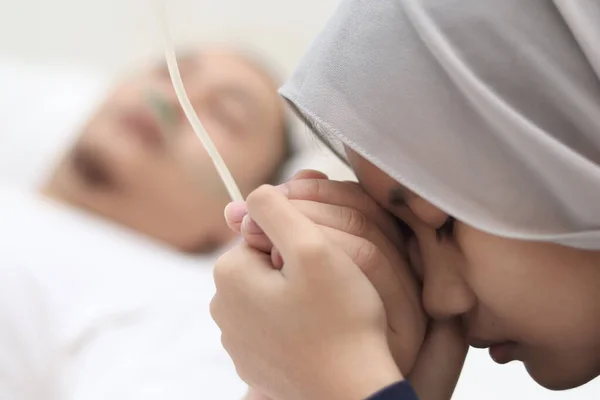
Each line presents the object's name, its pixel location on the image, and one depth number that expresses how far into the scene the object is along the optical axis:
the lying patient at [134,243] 1.01
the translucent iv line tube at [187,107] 0.61
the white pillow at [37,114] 1.64
